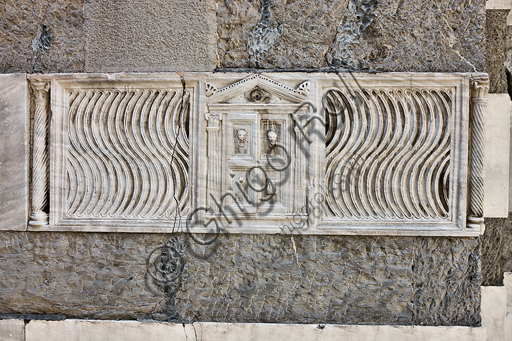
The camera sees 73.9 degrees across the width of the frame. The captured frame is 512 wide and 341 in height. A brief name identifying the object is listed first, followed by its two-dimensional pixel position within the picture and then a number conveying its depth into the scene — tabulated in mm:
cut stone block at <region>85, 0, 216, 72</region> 2145
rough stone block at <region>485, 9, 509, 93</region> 2326
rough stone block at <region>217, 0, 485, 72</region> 2107
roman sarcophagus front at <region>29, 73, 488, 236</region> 2082
